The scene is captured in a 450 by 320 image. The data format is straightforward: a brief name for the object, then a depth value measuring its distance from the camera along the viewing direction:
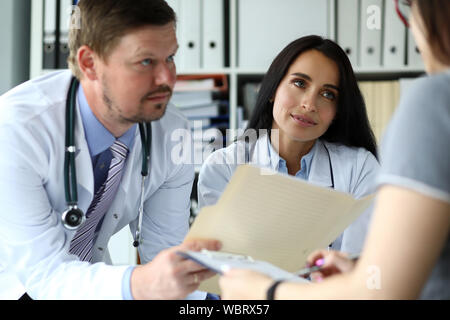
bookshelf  2.35
